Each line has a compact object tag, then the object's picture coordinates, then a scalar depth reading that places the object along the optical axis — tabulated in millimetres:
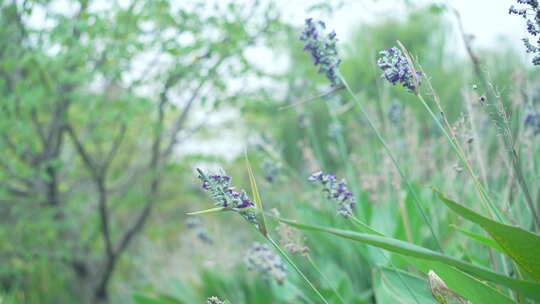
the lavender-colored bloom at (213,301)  2013
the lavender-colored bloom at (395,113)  2983
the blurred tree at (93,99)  3378
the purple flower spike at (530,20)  1972
